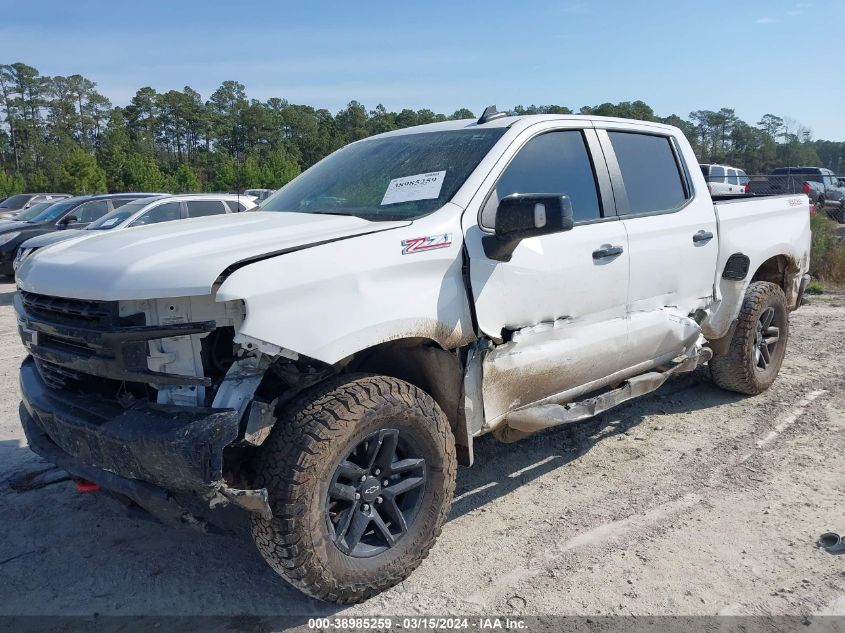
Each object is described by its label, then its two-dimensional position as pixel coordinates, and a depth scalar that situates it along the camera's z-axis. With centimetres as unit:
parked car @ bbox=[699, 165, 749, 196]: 2380
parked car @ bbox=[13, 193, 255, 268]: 1070
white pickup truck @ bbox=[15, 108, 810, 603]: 260
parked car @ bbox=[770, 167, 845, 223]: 2400
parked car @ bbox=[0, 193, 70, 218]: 2535
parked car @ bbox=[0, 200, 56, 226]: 1456
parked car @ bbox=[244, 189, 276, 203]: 1777
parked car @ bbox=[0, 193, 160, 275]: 1330
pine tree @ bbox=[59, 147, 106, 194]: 5116
